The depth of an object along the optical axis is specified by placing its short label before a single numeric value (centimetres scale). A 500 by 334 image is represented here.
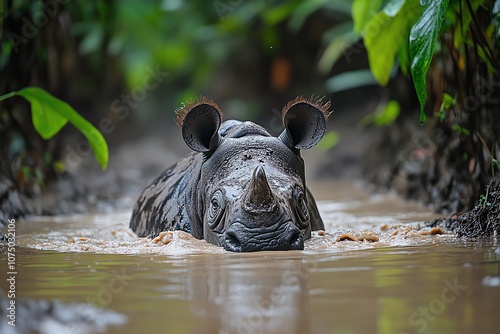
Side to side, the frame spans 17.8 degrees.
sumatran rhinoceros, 930
